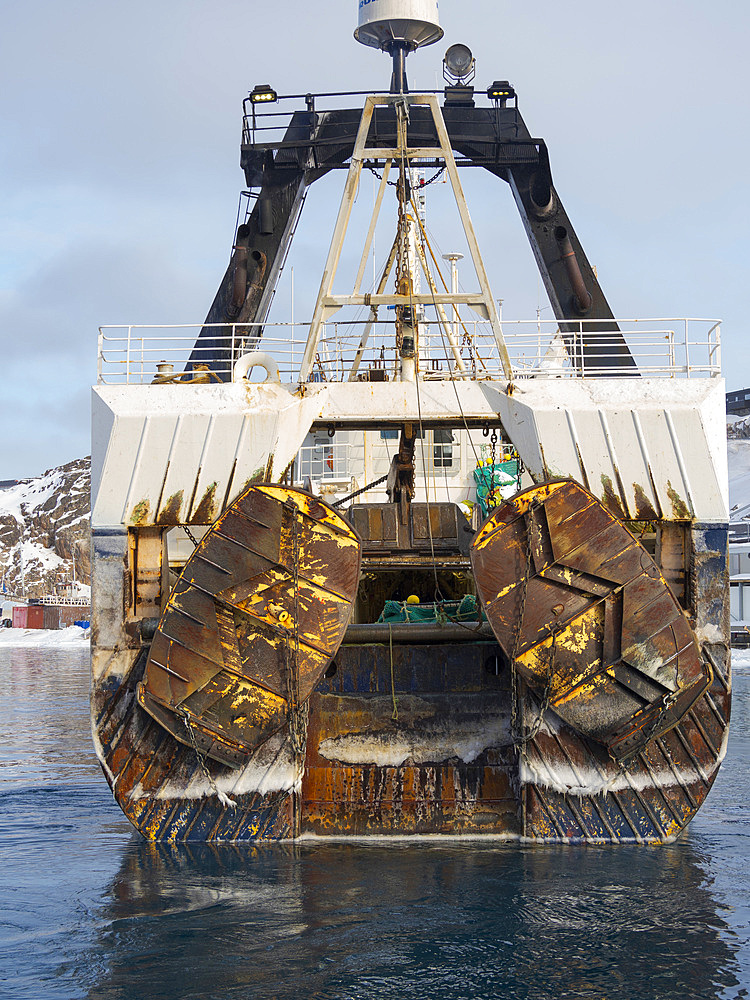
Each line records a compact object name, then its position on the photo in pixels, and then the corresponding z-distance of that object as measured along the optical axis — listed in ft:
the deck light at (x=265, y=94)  64.90
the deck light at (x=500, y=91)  65.31
